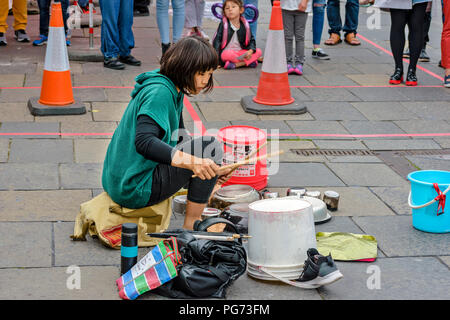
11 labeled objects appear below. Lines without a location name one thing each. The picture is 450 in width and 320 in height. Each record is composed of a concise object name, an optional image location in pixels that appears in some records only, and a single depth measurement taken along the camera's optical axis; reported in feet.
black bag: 11.20
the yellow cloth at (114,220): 13.01
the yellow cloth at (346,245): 12.84
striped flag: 11.11
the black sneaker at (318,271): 11.37
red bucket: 15.87
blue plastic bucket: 13.75
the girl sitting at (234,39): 26.76
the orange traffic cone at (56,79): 21.06
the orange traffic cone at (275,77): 22.22
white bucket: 11.78
